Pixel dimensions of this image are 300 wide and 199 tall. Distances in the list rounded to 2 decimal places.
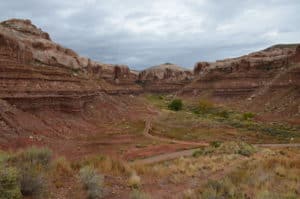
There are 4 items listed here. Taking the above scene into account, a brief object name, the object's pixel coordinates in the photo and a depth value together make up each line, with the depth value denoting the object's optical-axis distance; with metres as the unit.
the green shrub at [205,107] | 66.54
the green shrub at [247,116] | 51.63
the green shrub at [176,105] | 71.69
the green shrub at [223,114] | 56.63
